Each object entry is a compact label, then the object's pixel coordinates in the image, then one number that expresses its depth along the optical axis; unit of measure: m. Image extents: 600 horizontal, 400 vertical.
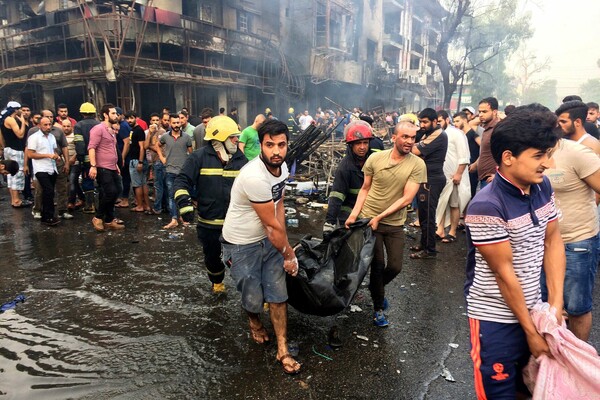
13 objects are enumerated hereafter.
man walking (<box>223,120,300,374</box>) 2.90
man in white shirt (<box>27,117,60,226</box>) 6.66
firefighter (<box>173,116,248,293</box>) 3.84
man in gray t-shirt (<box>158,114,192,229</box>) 6.89
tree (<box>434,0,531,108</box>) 24.36
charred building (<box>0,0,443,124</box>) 13.59
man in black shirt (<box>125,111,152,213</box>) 7.66
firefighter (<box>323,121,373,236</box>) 3.83
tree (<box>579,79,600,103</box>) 68.25
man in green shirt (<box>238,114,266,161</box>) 6.75
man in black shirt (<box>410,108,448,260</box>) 5.40
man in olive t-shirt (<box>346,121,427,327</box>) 3.54
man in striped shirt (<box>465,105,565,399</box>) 1.74
